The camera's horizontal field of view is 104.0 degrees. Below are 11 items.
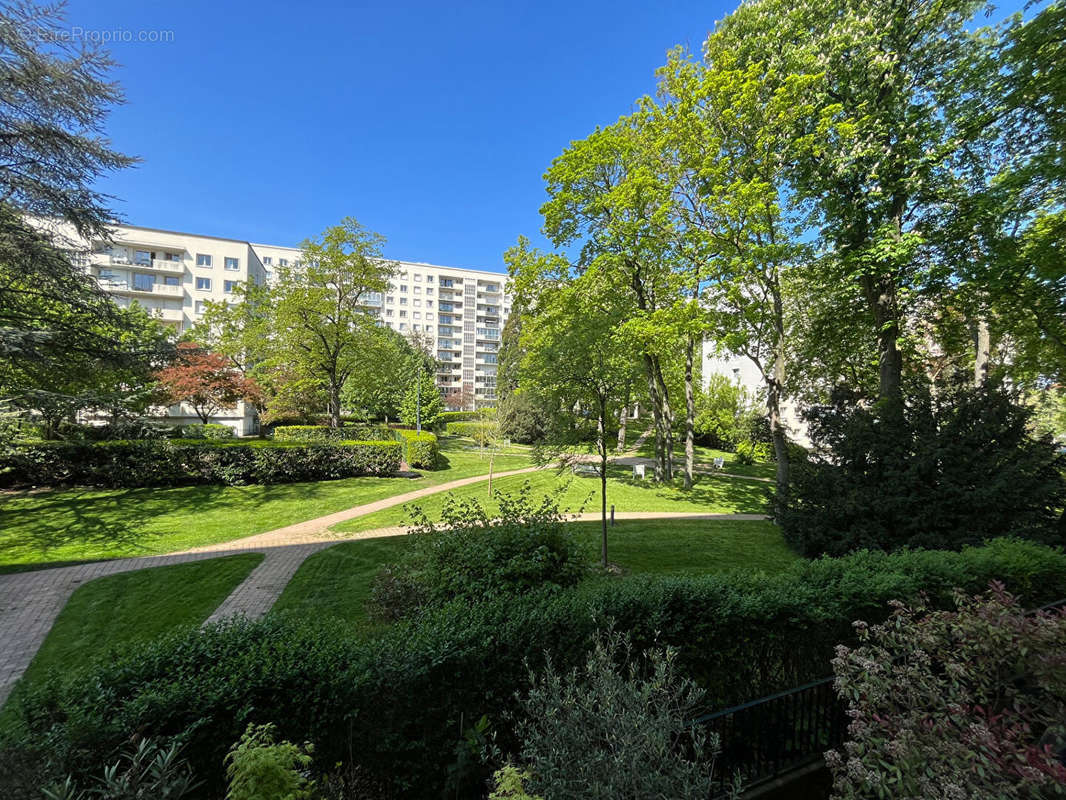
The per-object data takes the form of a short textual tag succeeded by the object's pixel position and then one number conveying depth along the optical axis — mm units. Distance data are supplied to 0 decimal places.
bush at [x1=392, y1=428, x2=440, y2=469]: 20062
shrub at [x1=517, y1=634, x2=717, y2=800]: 2260
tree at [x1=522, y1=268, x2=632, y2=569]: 8844
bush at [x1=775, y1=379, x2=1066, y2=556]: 7551
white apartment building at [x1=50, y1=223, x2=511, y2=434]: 39594
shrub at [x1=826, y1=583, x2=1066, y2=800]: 2281
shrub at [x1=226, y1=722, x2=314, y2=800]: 2029
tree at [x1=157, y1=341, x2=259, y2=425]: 19406
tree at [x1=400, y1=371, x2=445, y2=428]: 37344
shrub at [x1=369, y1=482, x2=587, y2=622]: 5137
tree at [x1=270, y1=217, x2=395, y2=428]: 22016
